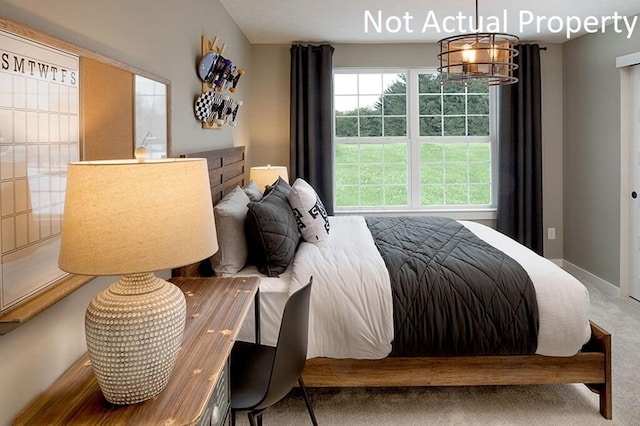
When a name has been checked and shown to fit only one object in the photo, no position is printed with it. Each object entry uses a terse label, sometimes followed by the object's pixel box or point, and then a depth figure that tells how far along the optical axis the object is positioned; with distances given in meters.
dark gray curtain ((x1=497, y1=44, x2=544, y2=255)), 4.88
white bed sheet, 2.39
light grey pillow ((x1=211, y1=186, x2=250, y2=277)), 2.55
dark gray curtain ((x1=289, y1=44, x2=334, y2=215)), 4.86
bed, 2.35
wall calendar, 1.09
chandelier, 2.39
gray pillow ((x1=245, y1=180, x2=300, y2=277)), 2.54
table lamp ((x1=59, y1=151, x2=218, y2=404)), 1.02
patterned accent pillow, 2.96
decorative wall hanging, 2.92
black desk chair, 1.60
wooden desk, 1.08
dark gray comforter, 2.32
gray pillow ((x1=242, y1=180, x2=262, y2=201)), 3.27
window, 5.15
